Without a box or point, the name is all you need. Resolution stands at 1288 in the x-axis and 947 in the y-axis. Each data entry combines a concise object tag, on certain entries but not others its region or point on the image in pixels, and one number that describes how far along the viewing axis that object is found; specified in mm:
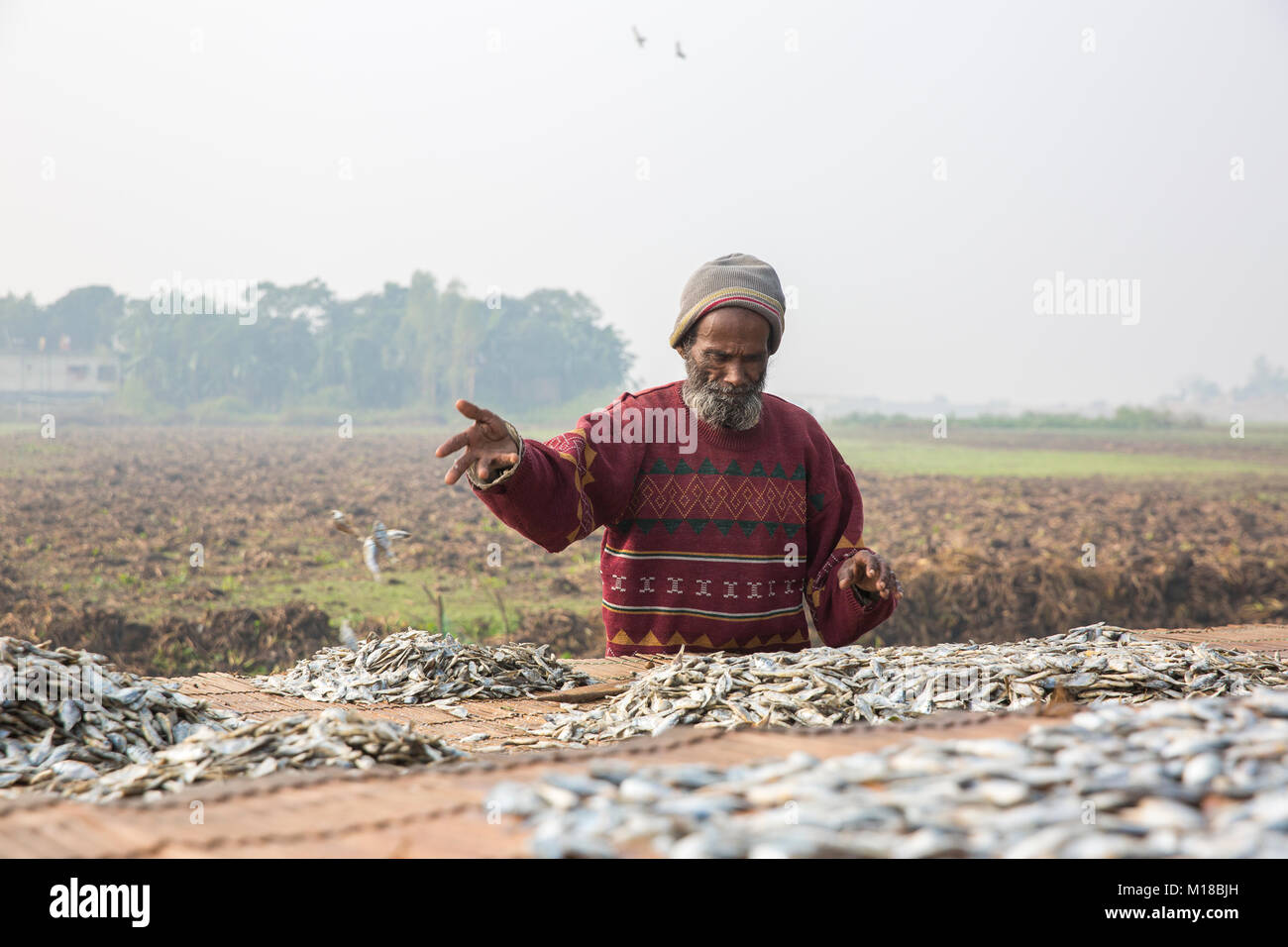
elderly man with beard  4211
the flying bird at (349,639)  4075
